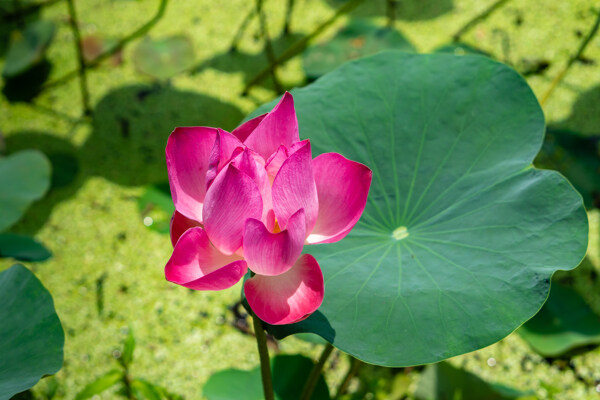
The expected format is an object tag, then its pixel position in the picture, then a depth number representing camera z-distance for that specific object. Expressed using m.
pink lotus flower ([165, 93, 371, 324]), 1.41
